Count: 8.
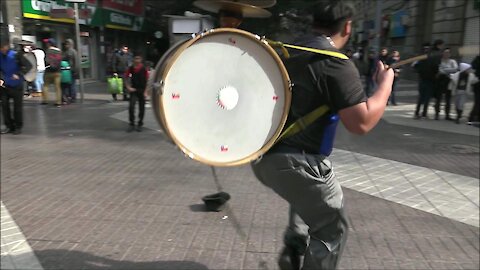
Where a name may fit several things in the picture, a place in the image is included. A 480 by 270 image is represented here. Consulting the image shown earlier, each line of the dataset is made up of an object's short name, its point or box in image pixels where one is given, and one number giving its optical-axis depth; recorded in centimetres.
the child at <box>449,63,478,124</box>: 1020
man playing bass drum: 210
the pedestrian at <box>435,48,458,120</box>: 1069
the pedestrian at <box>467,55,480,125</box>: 1009
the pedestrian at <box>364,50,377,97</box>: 1229
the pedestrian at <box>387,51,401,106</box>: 1358
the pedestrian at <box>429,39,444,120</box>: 1062
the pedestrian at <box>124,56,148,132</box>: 868
